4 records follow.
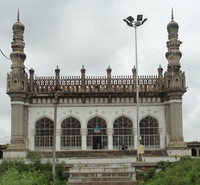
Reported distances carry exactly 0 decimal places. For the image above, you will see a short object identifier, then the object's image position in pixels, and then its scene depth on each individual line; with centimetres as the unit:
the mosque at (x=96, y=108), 3180
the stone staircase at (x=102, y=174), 1925
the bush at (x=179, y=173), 1691
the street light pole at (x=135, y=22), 2542
